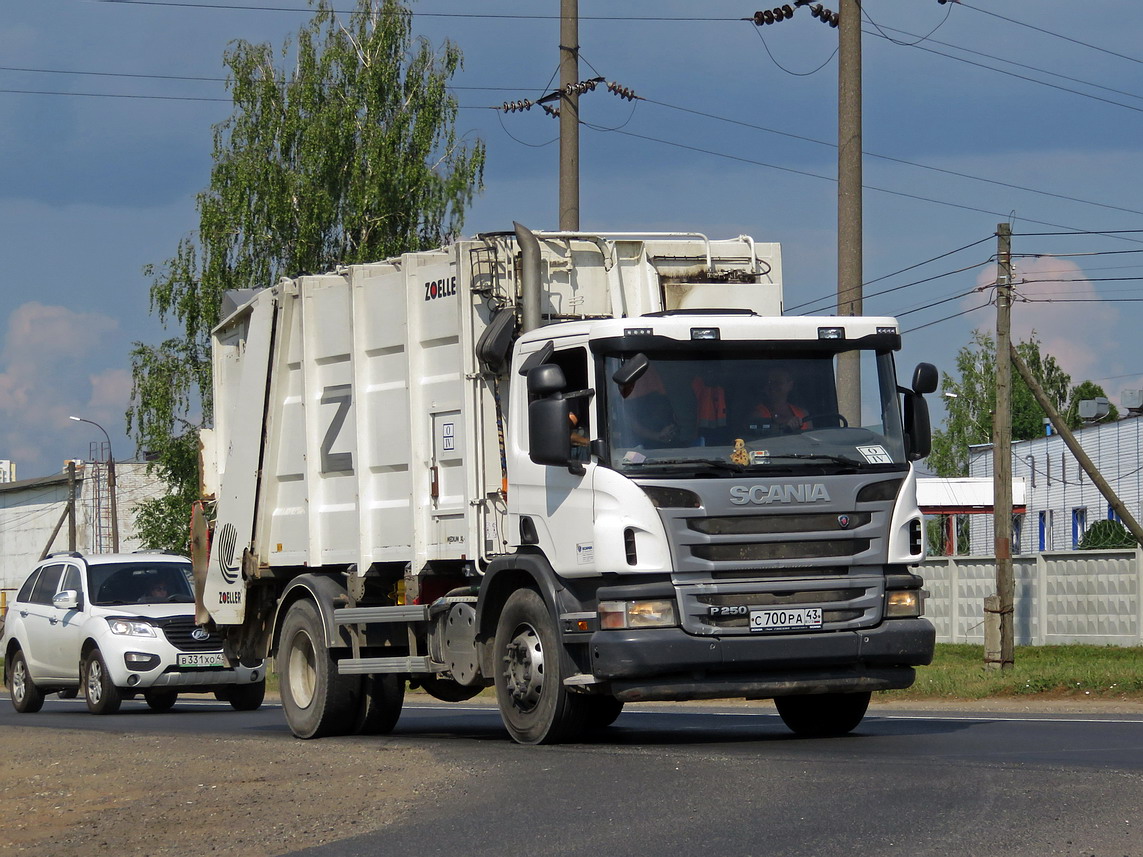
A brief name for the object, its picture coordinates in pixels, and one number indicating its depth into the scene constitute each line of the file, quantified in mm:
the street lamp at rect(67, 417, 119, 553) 64625
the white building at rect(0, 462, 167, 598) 88750
